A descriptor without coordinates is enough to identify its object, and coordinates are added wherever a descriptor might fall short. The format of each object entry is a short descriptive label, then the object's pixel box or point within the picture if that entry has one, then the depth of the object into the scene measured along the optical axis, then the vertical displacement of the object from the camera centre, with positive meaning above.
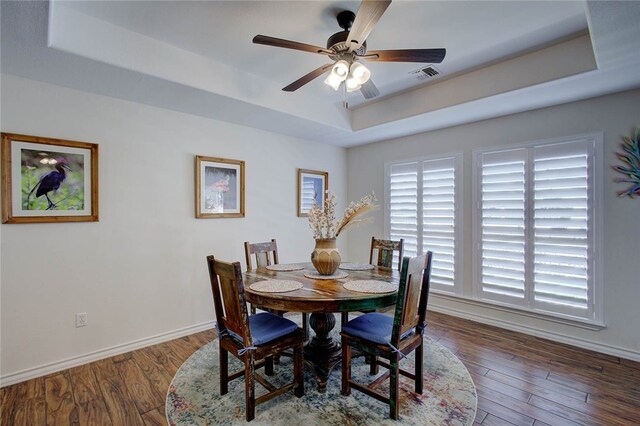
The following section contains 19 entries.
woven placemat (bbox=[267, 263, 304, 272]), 2.84 -0.52
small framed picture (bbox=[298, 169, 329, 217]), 4.46 +0.38
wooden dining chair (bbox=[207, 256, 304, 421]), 1.90 -0.82
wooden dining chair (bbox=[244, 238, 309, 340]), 3.01 -0.42
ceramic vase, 2.50 -0.36
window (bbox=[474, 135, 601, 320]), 2.98 -0.15
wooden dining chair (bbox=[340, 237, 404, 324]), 3.16 -0.40
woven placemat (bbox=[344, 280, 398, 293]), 2.09 -0.52
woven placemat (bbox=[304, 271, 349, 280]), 2.48 -0.53
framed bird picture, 2.40 +0.27
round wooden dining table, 1.93 -0.56
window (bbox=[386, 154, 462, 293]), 3.90 +0.01
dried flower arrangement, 2.48 -0.05
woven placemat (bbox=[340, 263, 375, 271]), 2.87 -0.52
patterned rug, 1.95 -1.31
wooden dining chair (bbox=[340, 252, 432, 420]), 1.93 -0.82
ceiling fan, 1.87 +1.05
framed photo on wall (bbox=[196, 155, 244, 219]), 3.44 +0.29
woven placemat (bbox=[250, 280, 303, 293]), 2.07 -0.52
